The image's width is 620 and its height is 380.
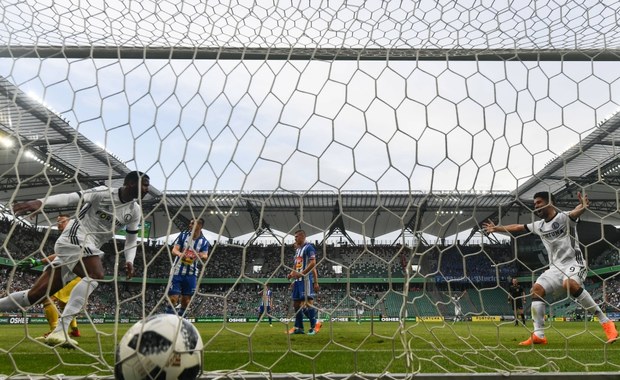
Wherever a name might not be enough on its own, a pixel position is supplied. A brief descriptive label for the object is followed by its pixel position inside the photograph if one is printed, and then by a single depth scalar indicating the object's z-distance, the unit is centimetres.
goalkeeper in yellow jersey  538
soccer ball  198
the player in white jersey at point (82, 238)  359
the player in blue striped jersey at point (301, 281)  672
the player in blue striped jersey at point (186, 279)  636
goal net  293
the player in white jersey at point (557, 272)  473
